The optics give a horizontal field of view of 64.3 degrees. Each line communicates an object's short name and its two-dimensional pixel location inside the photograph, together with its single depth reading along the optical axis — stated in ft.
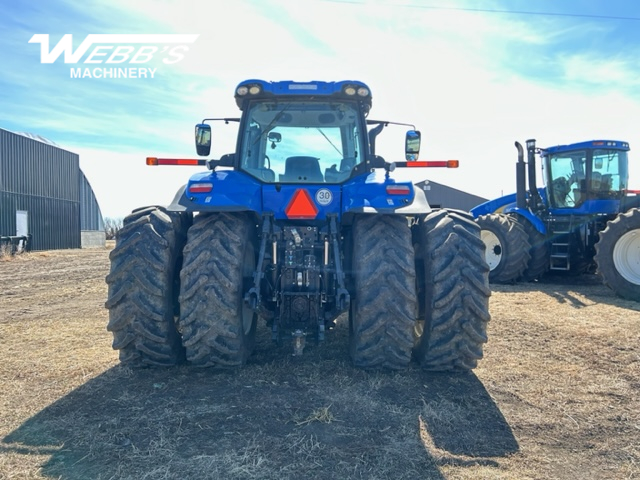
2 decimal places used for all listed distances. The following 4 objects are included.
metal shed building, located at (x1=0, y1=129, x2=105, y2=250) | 73.82
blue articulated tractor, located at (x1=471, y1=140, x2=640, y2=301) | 33.19
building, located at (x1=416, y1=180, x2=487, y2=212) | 114.62
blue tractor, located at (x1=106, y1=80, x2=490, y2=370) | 13.00
